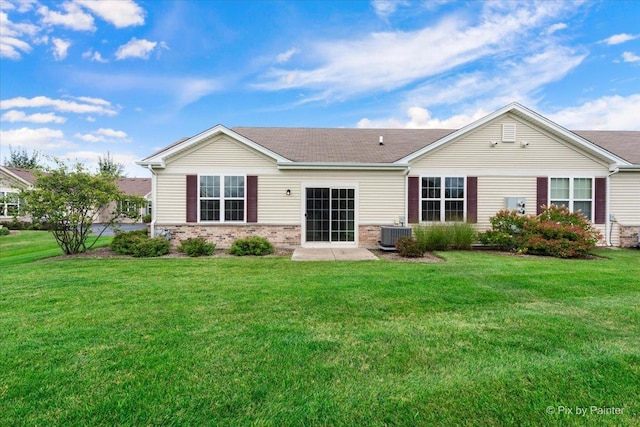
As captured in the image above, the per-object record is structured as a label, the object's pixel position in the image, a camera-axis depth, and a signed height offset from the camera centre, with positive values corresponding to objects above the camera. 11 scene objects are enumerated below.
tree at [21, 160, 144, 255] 8.91 +0.35
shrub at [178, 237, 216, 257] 9.52 -1.18
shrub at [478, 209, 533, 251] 10.26 -0.62
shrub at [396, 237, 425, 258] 9.02 -1.09
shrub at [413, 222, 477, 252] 10.36 -0.82
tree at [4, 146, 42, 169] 41.79 +7.58
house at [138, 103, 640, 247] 10.90 +1.01
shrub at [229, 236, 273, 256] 9.61 -1.17
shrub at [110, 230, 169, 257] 9.30 -1.11
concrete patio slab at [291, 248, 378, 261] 8.79 -1.35
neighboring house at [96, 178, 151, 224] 32.94 +2.98
